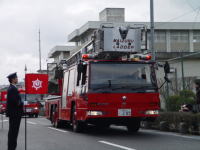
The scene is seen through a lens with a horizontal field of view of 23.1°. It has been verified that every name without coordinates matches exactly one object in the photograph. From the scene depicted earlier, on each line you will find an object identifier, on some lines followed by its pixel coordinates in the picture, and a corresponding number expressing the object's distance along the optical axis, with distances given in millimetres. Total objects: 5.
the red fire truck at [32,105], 41631
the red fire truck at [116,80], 15258
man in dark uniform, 10477
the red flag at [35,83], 12417
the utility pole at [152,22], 22625
